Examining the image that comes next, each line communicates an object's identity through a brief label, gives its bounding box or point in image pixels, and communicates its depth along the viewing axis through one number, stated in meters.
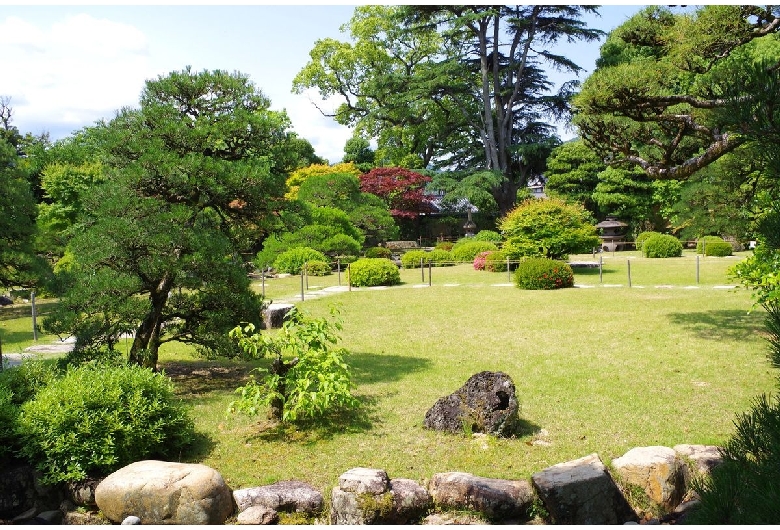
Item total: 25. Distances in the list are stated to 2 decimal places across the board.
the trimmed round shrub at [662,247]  25.39
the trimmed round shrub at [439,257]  25.36
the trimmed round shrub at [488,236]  30.37
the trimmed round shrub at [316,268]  23.22
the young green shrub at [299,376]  5.78
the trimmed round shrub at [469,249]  26.17
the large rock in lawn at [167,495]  4.21
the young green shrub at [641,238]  29.35
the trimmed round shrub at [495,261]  22.50
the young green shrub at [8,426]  4.76
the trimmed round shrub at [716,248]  25.08
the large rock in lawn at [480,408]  5.70
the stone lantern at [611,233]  31.70
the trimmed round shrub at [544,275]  16.92
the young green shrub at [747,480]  2.46
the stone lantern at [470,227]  33.66
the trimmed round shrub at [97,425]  4.71
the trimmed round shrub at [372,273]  19.09
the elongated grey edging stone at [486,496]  4.32
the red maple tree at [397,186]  34.22
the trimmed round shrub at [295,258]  23.84
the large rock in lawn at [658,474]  4.49
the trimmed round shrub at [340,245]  24.48
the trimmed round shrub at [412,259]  25.58
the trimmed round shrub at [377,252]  27.38
